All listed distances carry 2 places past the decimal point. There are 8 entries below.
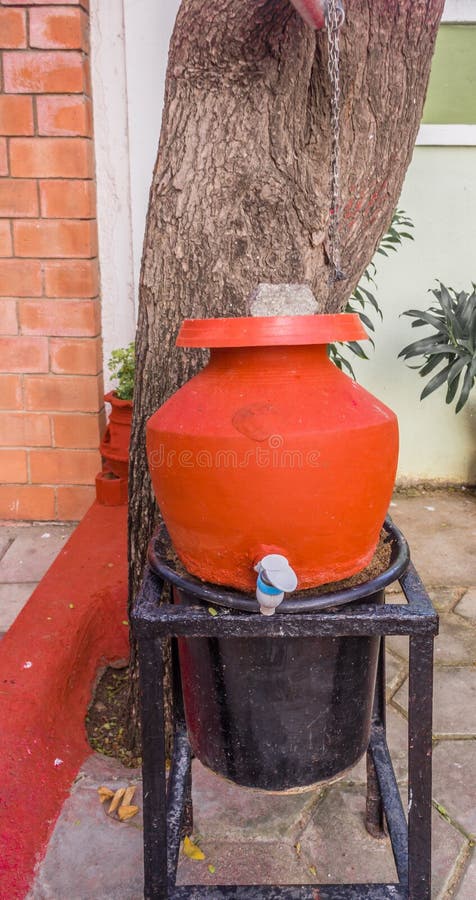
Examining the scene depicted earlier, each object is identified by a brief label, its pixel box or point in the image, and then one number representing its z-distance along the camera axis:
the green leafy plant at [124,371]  2.91
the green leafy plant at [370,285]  3.04
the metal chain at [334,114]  1.26
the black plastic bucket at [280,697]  1.24
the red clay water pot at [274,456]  1.10
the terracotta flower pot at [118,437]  2.89
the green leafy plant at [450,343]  3.25
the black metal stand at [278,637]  1.16
